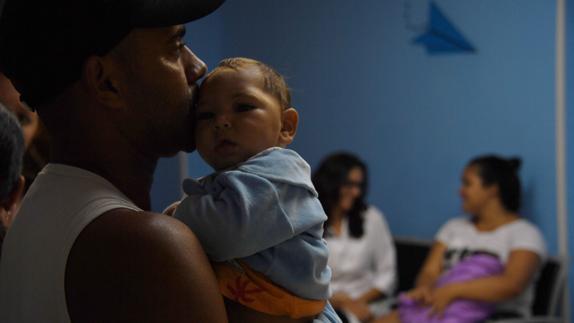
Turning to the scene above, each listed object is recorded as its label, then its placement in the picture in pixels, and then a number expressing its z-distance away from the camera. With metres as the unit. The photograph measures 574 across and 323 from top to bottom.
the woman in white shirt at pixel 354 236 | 3.86
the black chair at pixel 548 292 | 3.52
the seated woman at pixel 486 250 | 3.44
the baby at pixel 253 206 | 1.01
